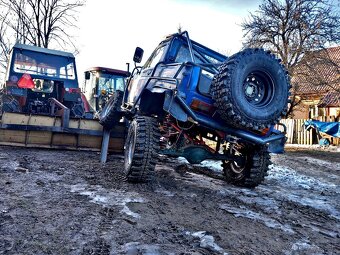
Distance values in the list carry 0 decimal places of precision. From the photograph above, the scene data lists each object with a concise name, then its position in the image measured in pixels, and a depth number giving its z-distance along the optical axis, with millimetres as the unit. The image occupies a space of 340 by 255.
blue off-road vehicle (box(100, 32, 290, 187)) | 4375
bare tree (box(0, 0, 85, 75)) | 19234
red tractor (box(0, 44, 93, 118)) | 8914
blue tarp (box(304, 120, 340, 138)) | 17561
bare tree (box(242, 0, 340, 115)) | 17500
